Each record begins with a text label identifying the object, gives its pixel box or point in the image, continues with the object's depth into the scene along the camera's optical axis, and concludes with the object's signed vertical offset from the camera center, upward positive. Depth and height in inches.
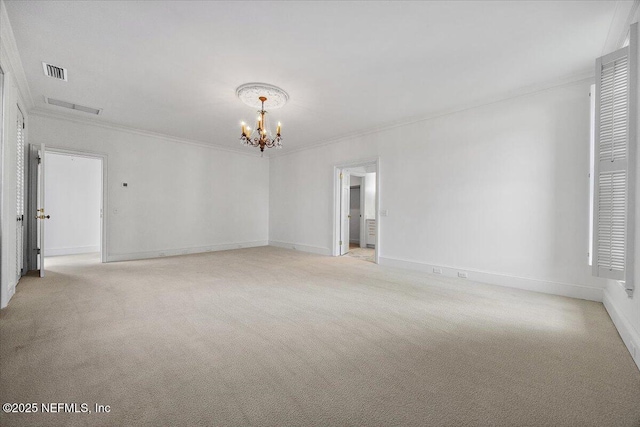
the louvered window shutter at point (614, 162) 98.1 +19.2
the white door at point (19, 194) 173.3 +8.2
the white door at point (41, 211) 188.2 -2.7
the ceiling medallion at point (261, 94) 163.6 +70.3
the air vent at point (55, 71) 146.7 +73.3
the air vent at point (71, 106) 194.1 +72.9
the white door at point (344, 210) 292.8 +0.3
